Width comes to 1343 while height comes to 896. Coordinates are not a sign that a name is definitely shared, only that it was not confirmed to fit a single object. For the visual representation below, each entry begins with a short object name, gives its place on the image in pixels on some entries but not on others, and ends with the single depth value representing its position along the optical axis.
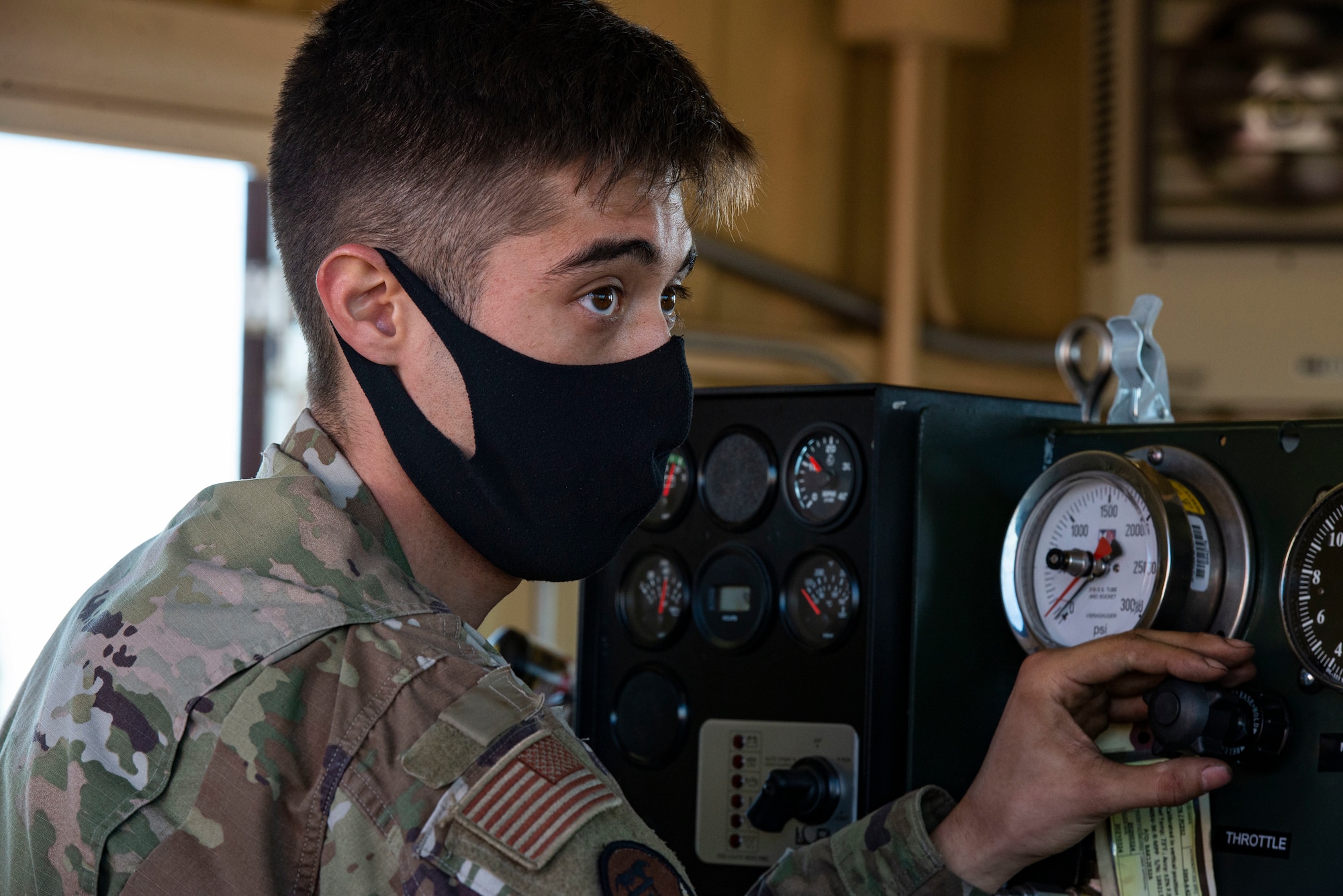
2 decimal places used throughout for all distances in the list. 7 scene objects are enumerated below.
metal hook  1.41
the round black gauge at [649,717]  1.53
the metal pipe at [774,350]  3.20
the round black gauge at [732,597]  1.48
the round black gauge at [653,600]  1.55
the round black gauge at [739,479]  1.49
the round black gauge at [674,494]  1.56
